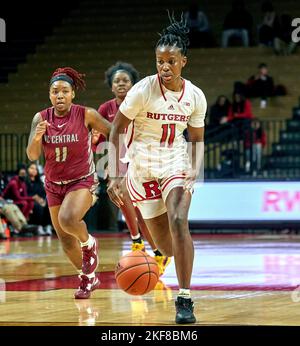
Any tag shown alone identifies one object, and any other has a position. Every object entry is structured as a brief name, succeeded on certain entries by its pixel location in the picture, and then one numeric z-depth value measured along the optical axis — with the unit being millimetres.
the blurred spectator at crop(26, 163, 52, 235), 20875
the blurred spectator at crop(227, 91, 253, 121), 22094
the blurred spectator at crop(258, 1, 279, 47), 24531
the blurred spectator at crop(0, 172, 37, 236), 19828
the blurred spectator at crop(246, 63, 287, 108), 23578
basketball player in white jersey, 7695
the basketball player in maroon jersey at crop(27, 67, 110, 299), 8992
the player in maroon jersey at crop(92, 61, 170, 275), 11163
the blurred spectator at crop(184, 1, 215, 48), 25391
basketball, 7918
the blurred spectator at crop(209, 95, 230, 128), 22391
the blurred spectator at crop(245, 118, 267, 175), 21500
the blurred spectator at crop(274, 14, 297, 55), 24531
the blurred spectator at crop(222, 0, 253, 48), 25078
